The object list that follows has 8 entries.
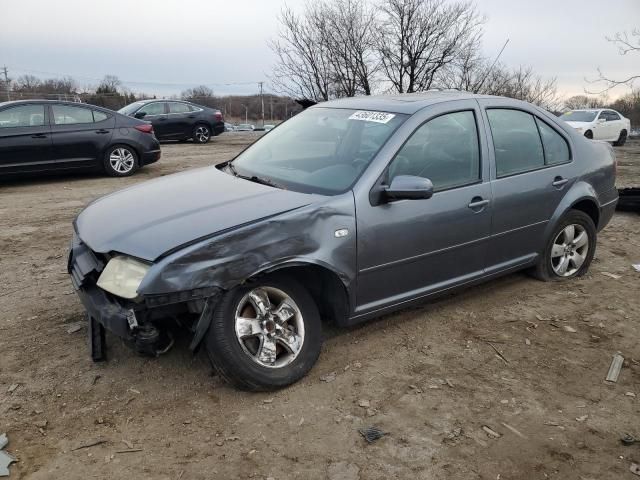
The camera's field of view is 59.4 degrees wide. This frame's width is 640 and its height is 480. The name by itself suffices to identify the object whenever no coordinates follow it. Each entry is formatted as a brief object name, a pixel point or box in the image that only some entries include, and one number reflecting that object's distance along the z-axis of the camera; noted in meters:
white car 19.78
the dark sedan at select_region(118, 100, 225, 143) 17.20
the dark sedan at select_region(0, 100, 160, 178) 9.16
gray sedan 2.92
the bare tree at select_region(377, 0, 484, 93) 17.77
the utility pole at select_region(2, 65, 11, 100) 50.44
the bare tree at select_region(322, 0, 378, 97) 17.25
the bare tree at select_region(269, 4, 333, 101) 17.36
